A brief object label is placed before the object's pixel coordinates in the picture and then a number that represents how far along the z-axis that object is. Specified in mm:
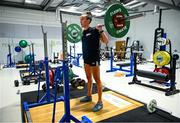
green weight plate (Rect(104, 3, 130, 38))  2716
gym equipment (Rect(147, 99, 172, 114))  2457
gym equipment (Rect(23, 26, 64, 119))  2638
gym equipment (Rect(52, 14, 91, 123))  1804
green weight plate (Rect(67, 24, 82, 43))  4737
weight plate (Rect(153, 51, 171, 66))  3937
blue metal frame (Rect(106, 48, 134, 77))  5595
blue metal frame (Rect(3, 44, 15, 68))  8741
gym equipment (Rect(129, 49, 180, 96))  3469
